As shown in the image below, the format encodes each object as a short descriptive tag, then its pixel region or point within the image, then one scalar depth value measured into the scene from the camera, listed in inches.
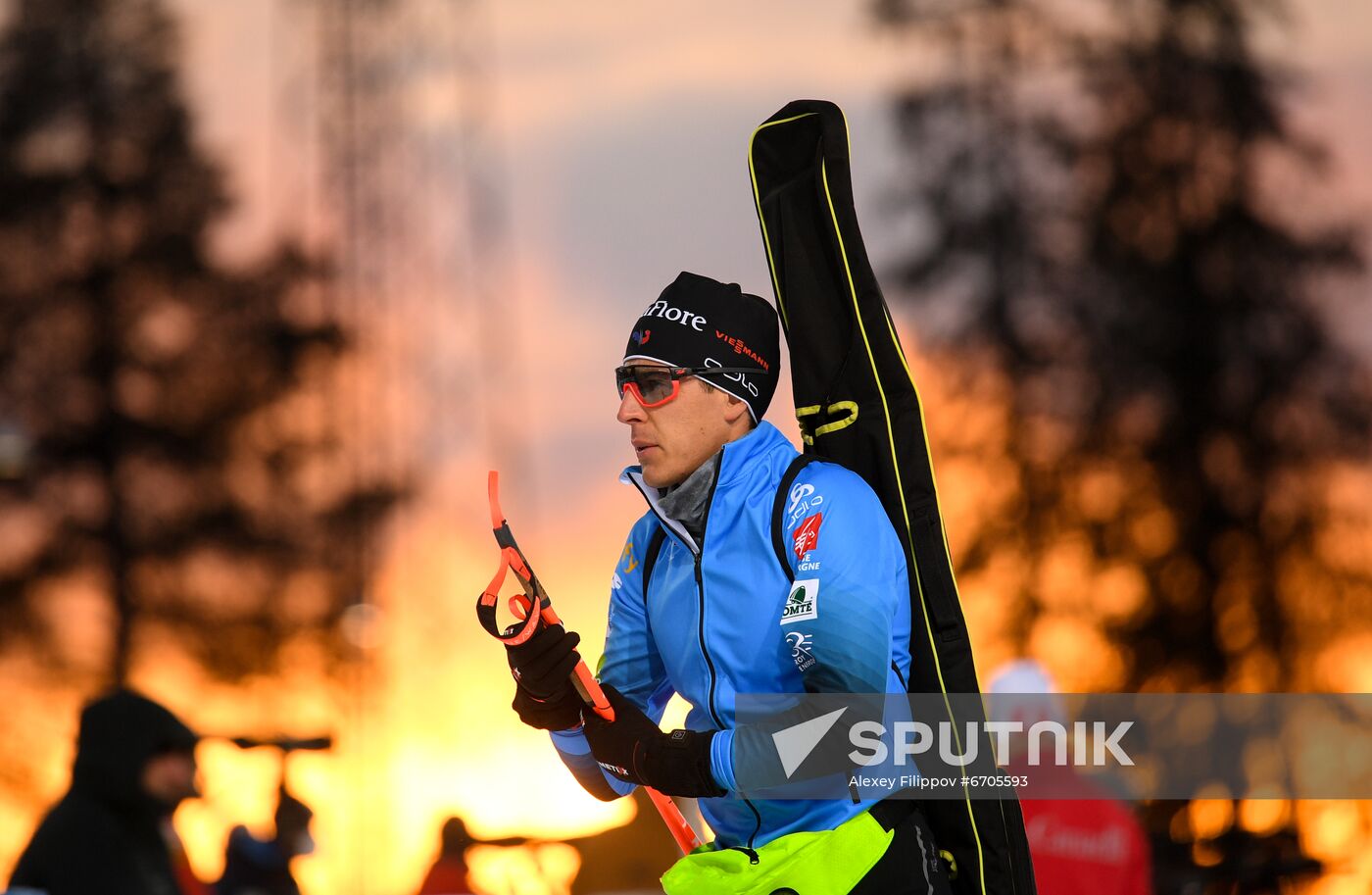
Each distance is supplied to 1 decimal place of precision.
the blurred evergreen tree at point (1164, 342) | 1603.1
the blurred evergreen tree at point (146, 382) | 1628.9
